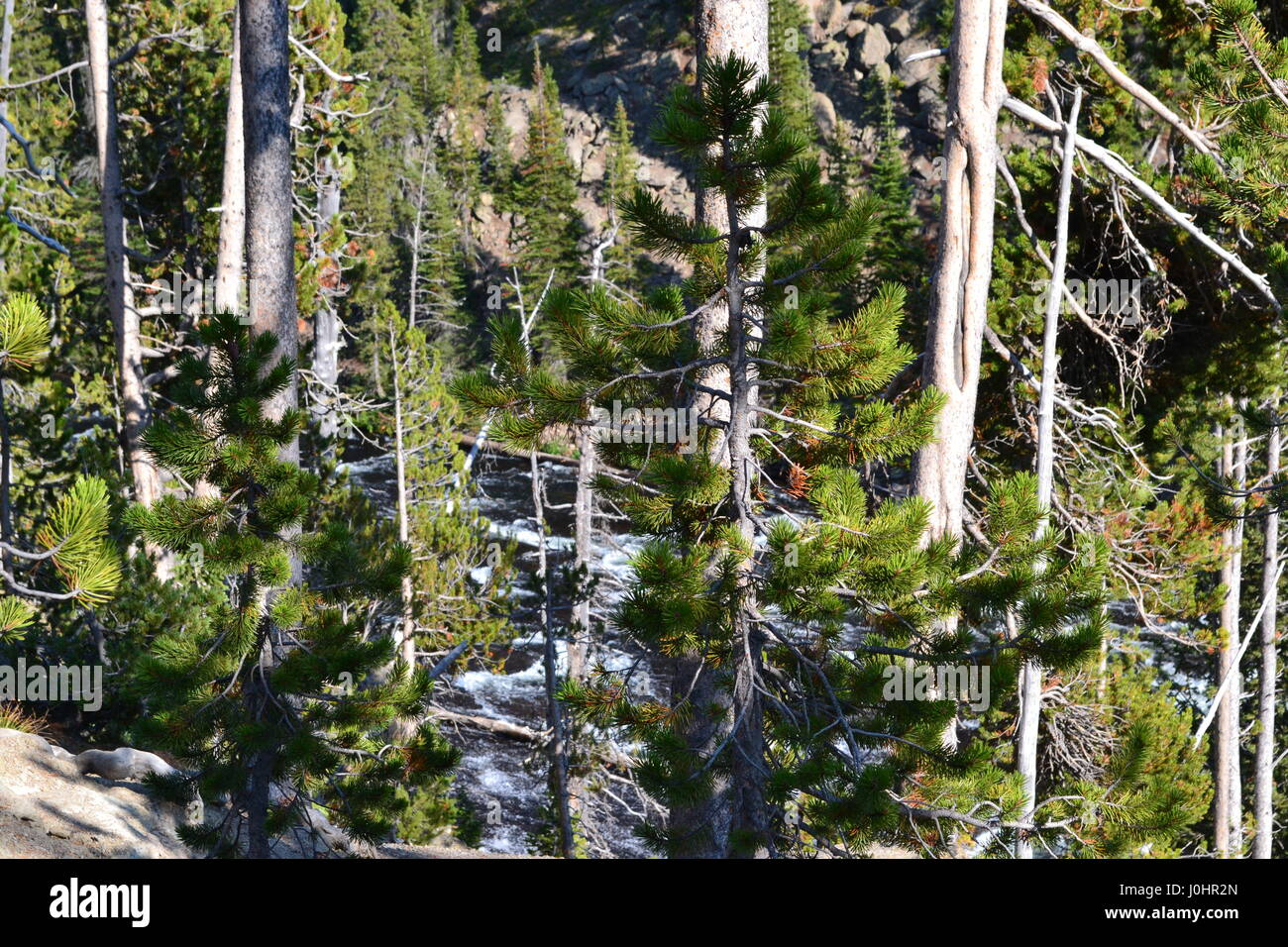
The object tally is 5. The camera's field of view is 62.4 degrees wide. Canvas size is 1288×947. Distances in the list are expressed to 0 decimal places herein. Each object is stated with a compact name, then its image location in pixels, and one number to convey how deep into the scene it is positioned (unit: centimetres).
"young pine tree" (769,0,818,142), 5102
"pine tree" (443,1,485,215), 5528
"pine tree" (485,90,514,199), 5631
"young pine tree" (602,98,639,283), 4872
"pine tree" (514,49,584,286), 4119
